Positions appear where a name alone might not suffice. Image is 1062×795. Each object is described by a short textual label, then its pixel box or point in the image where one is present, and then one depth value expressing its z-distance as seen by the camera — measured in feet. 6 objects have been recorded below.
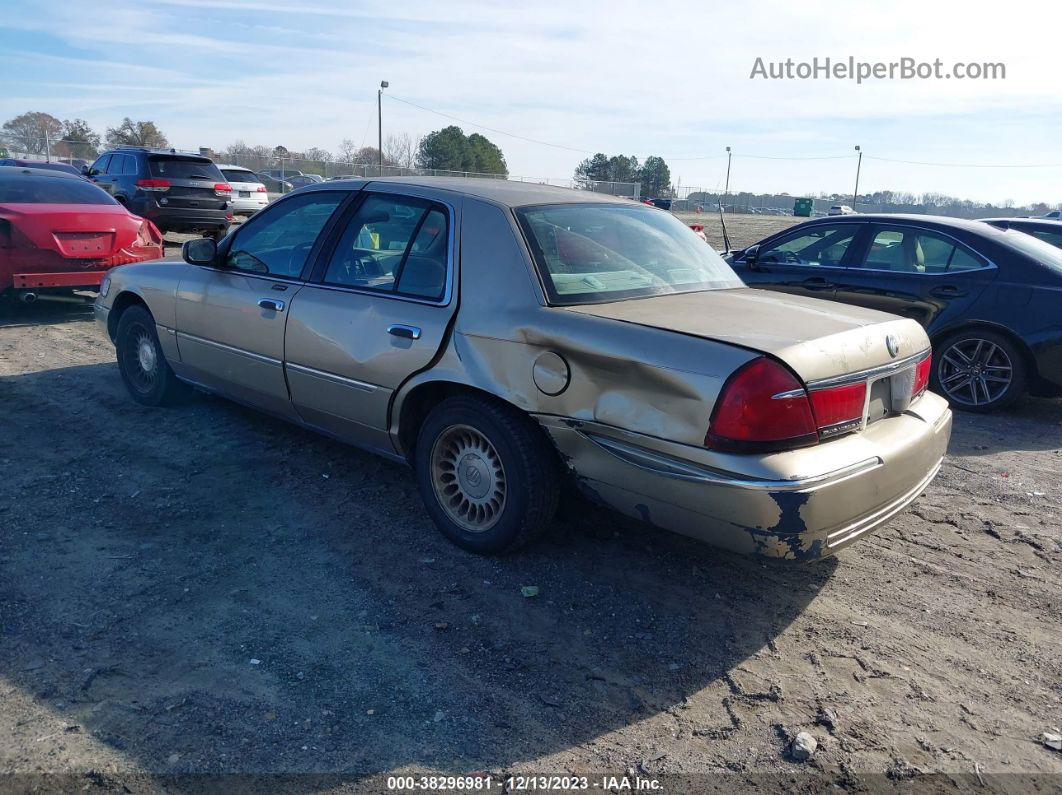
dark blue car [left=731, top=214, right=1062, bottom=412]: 21.11
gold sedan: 9.95
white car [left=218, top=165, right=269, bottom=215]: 71.05
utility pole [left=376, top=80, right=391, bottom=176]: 144.19
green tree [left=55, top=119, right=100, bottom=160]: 128.26
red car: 27.66
